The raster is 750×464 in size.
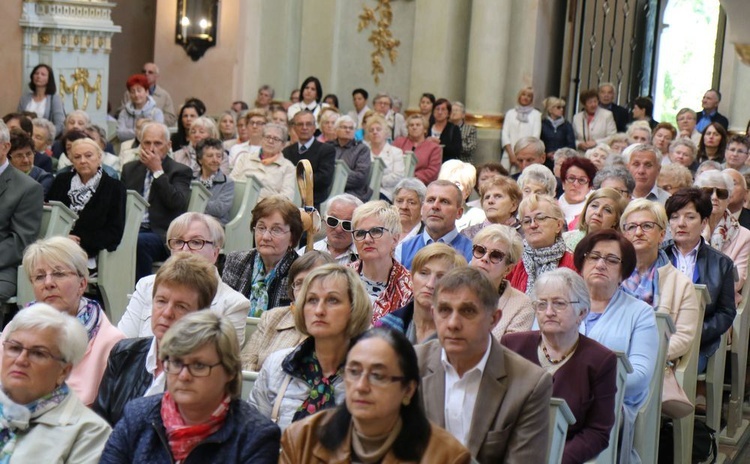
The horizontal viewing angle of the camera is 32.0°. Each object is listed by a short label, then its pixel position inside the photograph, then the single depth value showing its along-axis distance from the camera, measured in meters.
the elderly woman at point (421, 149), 11.88
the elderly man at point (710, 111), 12.90
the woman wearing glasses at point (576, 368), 4.27
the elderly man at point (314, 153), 10.01
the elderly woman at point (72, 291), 4.49
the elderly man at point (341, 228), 6.03
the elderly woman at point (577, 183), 7.75
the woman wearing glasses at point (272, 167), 9.45
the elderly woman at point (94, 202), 7.48
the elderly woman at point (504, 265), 4.94
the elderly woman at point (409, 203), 6.99
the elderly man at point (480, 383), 3.72
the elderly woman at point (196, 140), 9.25
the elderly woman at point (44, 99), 11.03
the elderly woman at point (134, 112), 11.95
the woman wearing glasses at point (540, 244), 5.84
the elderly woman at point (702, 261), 6.20
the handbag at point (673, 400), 5.50
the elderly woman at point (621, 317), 4.80
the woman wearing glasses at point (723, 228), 7.07
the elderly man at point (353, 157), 10.49
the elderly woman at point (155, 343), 4.23
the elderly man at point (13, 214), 6.83
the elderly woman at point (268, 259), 5.59
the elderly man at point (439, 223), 6.47
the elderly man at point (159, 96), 12.87
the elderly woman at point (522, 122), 13.42
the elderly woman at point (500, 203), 6.83
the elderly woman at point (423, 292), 4.59
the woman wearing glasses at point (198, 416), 3.47
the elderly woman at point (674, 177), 8.00
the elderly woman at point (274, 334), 4.69
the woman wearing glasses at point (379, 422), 3.28
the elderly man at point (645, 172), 7.92
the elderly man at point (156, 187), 8.12
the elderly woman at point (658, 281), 5.60
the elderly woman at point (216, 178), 8.66
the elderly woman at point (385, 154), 11.07
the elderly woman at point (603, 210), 6.17
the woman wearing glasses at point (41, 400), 3.63
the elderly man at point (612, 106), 13.98
